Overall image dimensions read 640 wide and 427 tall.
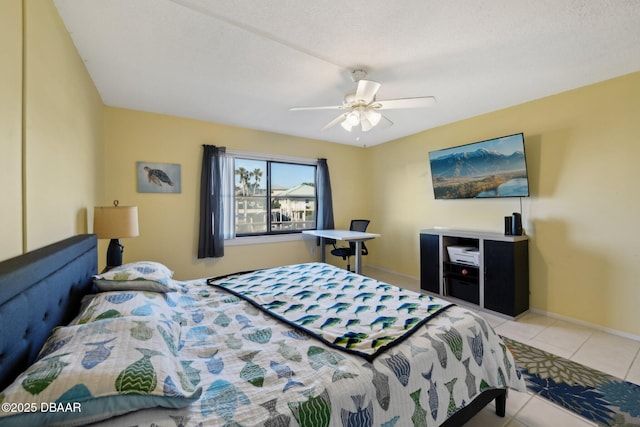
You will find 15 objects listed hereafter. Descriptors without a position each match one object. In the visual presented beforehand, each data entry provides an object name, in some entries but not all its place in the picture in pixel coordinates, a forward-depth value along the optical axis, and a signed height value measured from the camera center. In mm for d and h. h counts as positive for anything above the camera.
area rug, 1646 -1251
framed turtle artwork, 3438 +540
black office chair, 4344 -575
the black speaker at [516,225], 3176 -134
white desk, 3771 -305
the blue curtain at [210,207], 3762 +145
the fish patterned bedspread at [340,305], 1370 -614
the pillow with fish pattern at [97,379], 709 -490
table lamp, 2375 -64
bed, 803 -623
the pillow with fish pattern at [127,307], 1260 -465
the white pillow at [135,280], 1653 -406
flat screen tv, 3148 +598
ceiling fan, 2273 +1043
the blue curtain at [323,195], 4875 +389
